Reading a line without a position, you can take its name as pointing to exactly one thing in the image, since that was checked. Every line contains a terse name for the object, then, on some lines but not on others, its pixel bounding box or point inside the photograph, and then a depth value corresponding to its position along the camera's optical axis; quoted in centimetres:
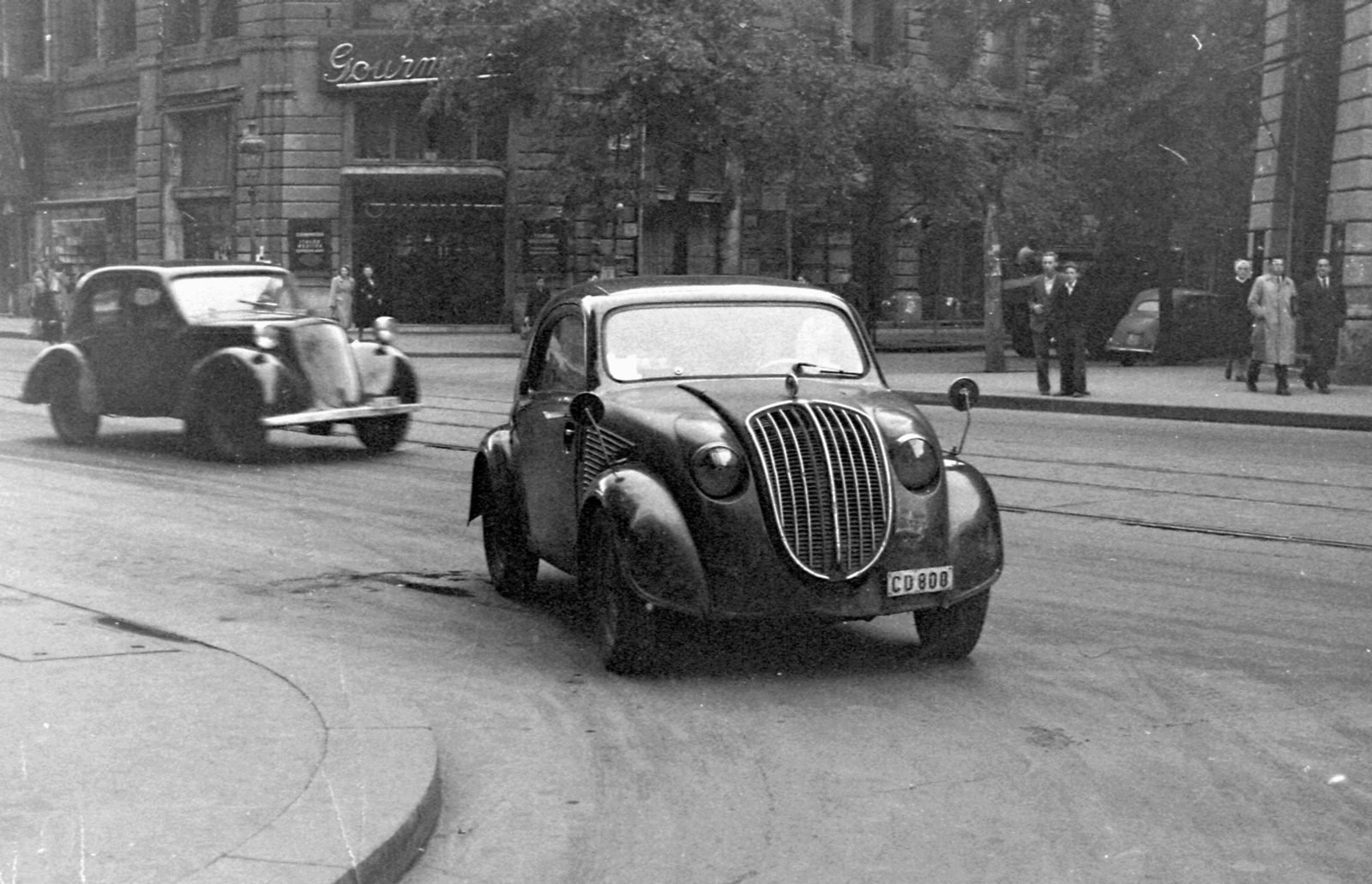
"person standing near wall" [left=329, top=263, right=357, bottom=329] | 3539
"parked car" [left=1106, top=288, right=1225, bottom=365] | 3234
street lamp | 3872
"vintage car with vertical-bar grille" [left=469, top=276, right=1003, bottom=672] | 665
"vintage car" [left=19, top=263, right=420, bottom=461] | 1449
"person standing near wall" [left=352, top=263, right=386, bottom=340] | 3747
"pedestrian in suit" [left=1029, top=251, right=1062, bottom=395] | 2261
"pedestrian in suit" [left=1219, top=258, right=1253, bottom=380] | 2608
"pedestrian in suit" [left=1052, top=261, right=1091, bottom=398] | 2219
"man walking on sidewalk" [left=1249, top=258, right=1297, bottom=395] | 2273
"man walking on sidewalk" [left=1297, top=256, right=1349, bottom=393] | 2331
